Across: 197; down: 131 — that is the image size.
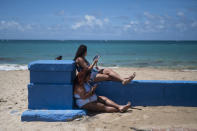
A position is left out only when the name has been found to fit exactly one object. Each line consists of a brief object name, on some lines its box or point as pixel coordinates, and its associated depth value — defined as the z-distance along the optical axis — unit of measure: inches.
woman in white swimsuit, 171.8
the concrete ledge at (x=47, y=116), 160.7
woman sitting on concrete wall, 177.0
